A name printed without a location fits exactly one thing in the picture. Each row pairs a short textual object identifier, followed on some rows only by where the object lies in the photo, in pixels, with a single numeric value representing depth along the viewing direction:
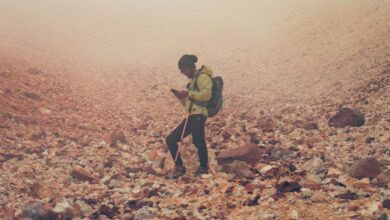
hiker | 9.21
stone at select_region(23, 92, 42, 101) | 14.29
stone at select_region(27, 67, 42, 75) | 16.95
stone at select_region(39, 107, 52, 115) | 13.36
